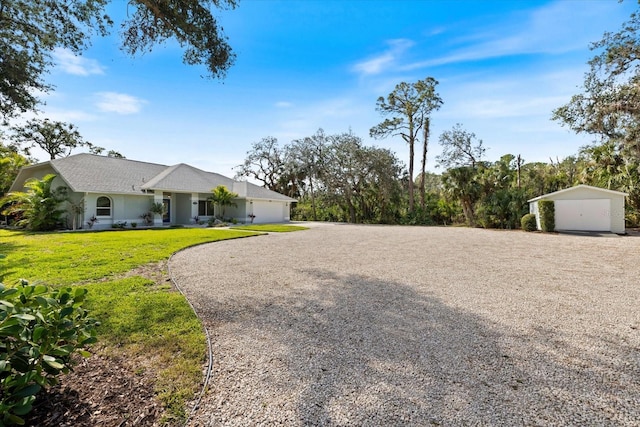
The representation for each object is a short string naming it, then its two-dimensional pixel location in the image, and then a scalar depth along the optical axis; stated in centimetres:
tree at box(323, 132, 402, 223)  2569
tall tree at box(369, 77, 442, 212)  2528
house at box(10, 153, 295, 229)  1565
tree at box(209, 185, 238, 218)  1983
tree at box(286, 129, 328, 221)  2928
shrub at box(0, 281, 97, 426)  149
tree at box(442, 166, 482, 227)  2025
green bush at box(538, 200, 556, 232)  1500
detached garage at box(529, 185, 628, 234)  1434
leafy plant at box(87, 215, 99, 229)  1533
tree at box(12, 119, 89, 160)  2711
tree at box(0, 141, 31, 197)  1703
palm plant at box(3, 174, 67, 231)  1427
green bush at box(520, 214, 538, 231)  1571
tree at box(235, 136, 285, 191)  3362
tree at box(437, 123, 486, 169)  2364
